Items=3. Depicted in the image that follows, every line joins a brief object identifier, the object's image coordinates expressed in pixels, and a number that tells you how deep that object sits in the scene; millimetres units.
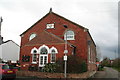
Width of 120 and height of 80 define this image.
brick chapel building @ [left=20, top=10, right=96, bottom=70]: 15682
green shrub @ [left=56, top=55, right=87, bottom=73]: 12686
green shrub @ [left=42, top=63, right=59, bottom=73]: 12965
